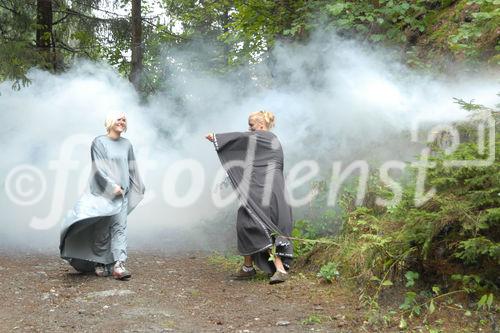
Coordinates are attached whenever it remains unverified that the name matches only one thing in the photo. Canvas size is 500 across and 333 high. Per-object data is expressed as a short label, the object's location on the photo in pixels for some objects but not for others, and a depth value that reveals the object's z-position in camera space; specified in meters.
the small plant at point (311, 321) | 5.15
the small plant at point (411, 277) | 5.38
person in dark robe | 7.10
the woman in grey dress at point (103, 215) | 7.23
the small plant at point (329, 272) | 6.49
